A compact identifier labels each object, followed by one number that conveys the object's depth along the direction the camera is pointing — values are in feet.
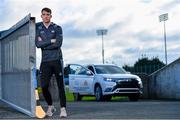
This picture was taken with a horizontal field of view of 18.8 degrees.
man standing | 34.91
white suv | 71.05
